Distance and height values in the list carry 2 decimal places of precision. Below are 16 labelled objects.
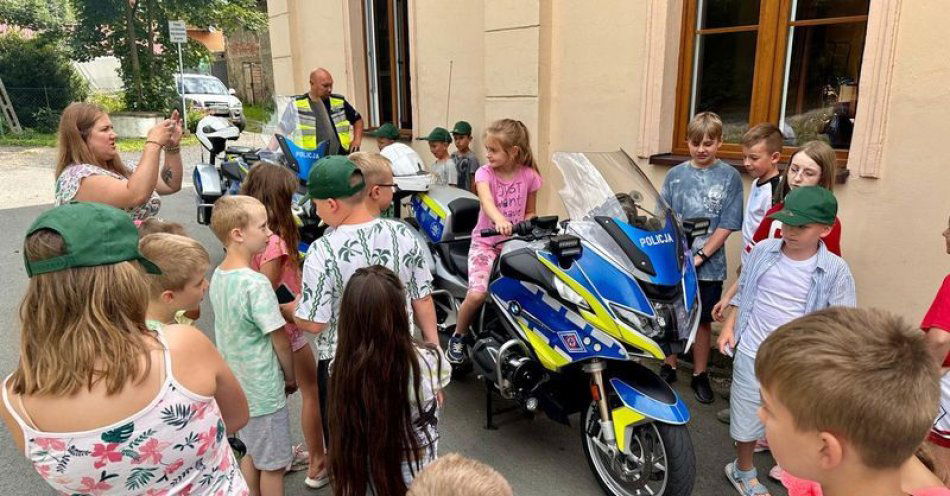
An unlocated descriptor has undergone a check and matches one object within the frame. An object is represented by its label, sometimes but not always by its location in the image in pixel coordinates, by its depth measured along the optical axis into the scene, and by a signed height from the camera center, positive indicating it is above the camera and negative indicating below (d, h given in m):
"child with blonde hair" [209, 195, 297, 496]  2.44 -0.92
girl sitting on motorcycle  3.50 -0.53
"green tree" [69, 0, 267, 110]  20.23 +2.32
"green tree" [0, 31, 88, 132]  19.20 +0.93
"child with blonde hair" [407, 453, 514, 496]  1.29 -0.80
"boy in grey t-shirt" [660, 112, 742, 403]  3.64 -0.55
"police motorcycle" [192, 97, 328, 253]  5.03 -0.54
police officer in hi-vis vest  5.72 -0.12
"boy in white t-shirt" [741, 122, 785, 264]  3.51 -0.32
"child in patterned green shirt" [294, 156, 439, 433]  2.45 -0.57
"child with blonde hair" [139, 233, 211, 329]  2.05 -0.56
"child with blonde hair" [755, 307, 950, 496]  1.11 -0.54
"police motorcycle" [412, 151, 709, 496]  2.48 -0.90
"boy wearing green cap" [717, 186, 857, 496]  2.46 -0.78
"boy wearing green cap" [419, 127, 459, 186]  6.29 -0.55
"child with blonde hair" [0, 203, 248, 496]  1.36 -0.58
